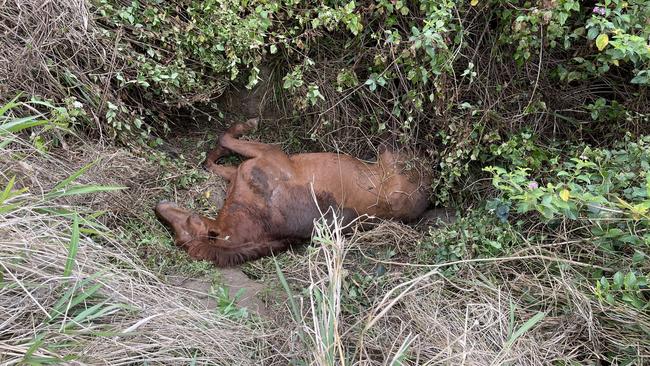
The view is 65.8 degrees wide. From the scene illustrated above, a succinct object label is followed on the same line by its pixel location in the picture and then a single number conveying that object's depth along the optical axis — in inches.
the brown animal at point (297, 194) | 149.5
